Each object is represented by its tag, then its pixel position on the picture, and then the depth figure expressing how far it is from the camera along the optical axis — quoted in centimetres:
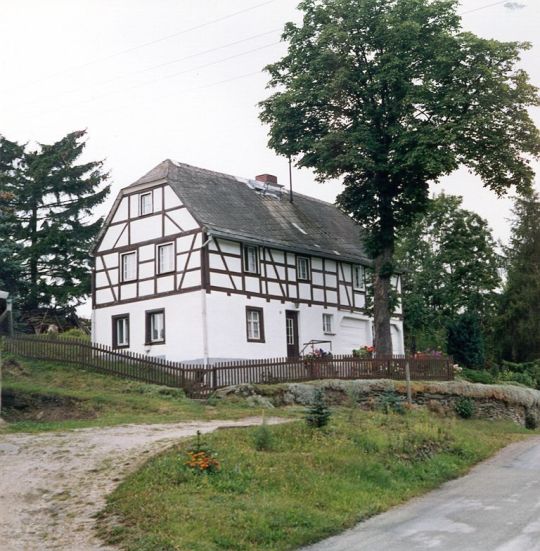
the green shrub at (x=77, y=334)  4269
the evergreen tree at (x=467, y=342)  4094
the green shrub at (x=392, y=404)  2452
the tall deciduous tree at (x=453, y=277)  5459
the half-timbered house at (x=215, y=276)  3503
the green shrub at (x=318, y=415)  1881
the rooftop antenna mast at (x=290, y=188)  4481
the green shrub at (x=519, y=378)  4093
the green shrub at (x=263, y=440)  1712
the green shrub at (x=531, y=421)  3293
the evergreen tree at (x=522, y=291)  5200
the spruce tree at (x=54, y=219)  4647
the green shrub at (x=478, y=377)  3656
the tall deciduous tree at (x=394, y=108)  3425
